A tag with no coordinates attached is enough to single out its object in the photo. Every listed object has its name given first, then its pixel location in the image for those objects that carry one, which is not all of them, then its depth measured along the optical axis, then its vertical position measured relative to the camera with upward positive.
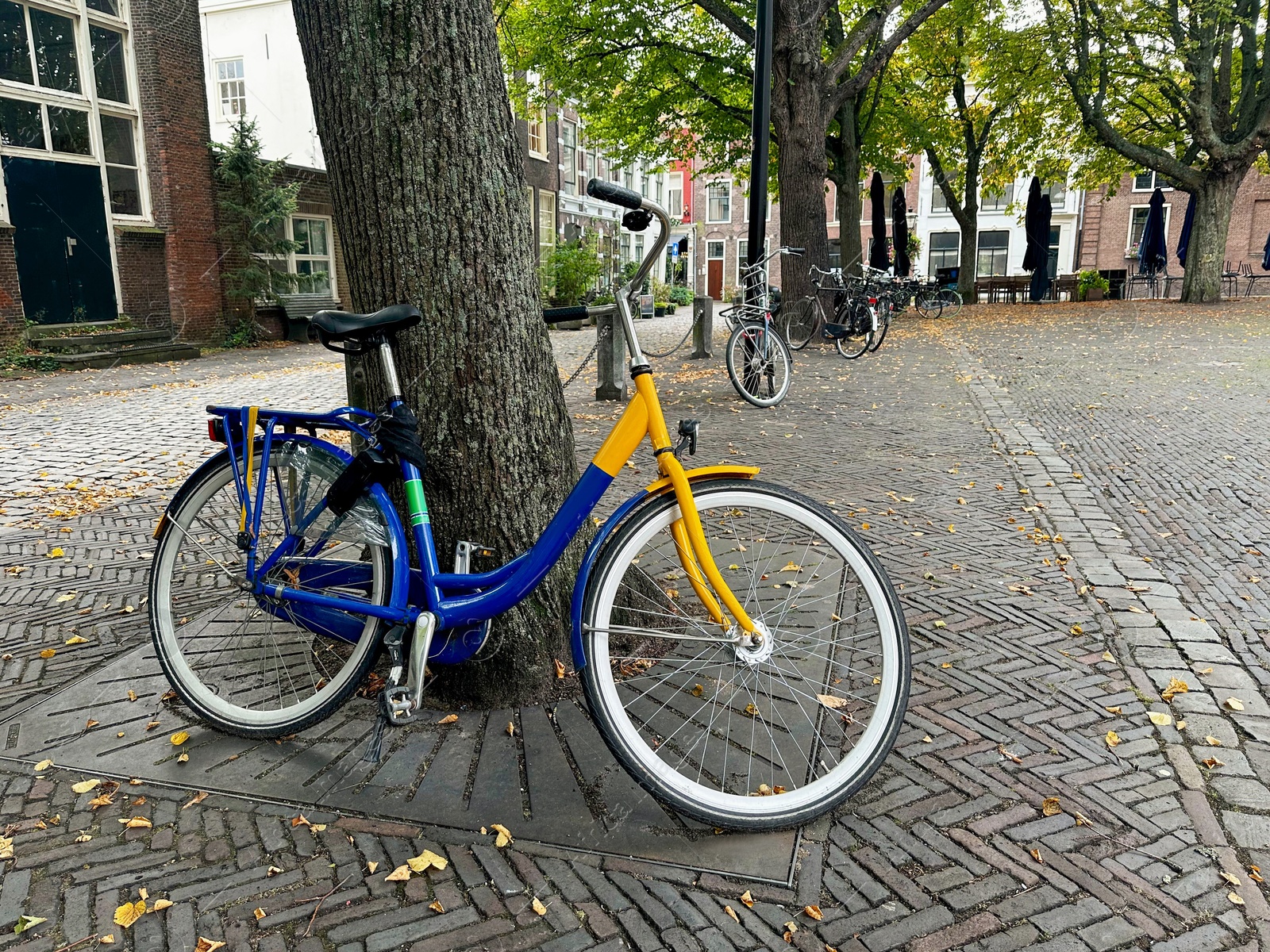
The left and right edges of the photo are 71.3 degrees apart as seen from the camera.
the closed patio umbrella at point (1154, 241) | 27.00 +1.35
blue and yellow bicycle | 2.28 -0.86
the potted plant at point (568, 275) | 23.56 +0.49
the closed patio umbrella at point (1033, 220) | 26.33 +1.98
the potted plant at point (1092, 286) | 28.88 +0.01
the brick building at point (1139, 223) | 38.50 +2.83
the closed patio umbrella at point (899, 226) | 25.19 +1.78
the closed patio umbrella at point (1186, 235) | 24.42 +1.47
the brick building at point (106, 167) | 13.77 +2.19
